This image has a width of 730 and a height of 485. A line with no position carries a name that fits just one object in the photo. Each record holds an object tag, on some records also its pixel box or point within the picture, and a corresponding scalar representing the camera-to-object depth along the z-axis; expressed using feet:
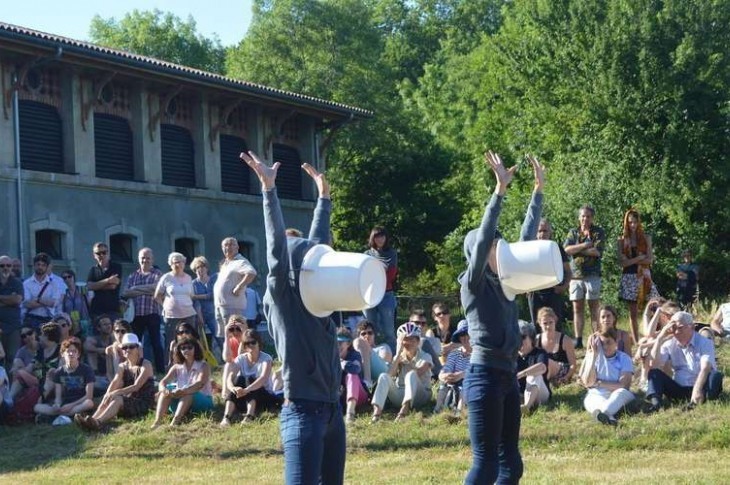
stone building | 75.66
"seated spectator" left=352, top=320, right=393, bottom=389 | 43.73
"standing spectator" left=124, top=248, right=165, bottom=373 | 50.93
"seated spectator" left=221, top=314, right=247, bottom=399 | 44.93
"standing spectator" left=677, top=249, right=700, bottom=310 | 68.64
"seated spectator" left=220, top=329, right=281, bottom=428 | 42.65
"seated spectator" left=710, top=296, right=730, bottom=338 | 50.29
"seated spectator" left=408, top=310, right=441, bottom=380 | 45.16
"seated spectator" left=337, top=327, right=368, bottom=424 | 41.91
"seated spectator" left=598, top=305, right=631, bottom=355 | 41.73
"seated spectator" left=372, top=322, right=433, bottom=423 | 41.88
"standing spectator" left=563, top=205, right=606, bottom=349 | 47.67
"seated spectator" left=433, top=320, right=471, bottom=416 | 41.47
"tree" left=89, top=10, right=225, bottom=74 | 164.04
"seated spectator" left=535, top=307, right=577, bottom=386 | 42.96
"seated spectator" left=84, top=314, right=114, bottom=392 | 49.03
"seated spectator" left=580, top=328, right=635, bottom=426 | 39.09
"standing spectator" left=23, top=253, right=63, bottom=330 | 50.44
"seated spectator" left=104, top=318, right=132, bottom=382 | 46.32
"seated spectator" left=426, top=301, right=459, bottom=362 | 46.44
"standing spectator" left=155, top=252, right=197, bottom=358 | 49.55
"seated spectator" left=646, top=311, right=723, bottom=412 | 39.42
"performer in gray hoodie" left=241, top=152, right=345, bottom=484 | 18.31
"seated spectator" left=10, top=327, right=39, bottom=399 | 45.78
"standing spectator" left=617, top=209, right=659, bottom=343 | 49.08
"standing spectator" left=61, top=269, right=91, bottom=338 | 51.90
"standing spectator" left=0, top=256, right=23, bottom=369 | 48.11
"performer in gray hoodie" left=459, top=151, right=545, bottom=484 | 21.17
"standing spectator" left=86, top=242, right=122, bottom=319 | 50.80
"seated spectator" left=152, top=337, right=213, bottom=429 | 43.06
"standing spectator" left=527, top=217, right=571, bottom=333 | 47.62
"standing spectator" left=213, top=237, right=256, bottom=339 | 48.91
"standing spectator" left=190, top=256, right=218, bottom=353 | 52.30
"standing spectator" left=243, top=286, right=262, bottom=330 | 51.55
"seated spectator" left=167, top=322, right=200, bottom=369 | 43.80
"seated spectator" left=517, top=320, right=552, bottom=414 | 40.67
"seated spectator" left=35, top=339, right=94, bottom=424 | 45.14
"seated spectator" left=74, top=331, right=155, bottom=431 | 43.96
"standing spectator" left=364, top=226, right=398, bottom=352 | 46.25
